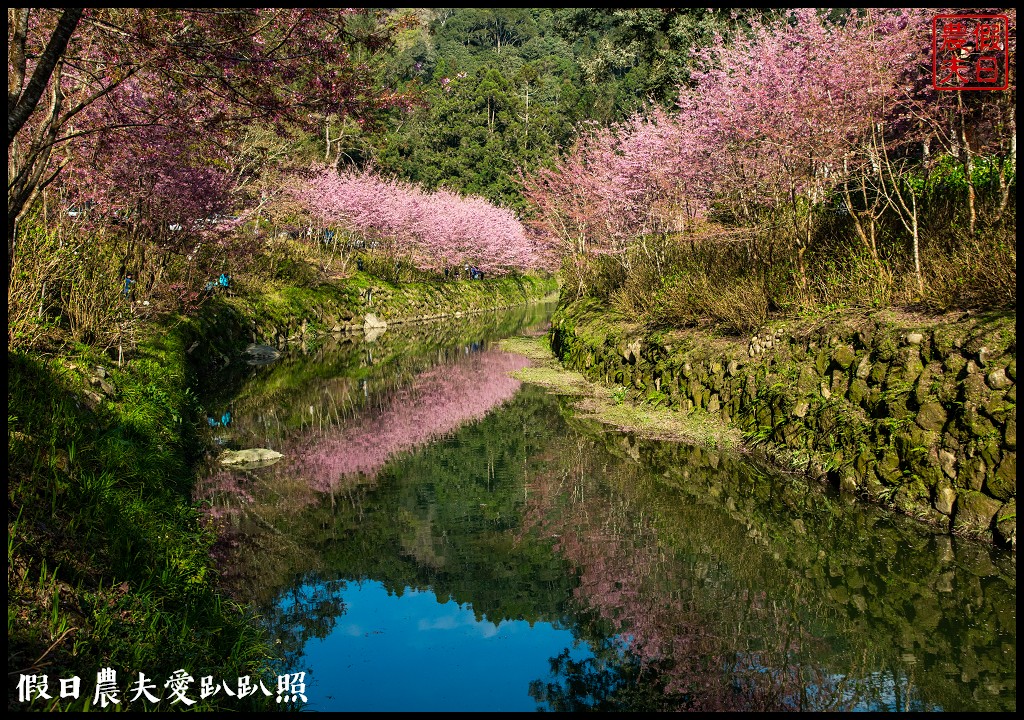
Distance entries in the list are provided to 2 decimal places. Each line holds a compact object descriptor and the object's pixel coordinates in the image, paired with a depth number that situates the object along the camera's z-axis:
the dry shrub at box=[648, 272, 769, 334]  11.77
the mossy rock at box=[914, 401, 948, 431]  7.63
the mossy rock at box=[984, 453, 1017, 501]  6.79
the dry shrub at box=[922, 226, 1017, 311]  8.09
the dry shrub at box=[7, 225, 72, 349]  8.31
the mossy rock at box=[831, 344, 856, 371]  9.26
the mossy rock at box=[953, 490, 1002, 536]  6.97
